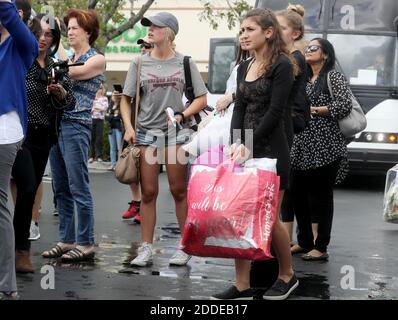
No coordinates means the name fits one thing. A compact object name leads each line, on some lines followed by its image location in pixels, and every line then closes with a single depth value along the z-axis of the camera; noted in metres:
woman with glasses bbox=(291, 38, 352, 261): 14.84
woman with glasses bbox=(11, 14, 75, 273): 12.82
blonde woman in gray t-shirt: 13.74
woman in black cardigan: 11.27
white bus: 28.32
